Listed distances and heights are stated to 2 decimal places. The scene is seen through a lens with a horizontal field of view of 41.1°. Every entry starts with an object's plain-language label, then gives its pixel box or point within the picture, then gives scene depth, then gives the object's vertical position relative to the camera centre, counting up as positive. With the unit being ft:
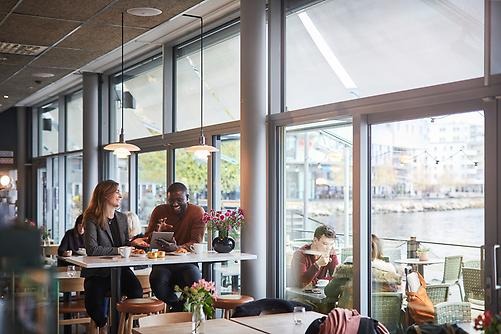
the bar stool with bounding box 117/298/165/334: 19.16 -3.79
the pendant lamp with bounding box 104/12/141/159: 22.10 +0.98
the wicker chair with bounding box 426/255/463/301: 15.05 -2.19
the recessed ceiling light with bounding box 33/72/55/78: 30.40 +4.70
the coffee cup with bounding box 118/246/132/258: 19.84 -2.21
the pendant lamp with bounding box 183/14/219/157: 21.80 +2.17
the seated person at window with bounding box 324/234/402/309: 17.70 -2.90
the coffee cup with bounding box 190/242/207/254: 21.58 -2.32
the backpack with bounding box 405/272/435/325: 16.32 -3.26
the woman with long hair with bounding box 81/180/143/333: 20.21 -2.01
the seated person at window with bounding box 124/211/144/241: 27.63 -2.03
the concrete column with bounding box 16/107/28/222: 50.03 +2.27
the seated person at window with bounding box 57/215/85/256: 25.99 -2.46
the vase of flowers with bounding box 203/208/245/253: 21.70 -1.56
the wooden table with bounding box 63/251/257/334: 18.76 -2.49
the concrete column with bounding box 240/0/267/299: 21.89 +0.97
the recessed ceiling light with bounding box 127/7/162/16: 18.89 +4.74
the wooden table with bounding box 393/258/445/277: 16.10 -2.17
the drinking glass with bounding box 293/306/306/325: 13.55 -2.93
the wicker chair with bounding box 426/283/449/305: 15.74 -2.83
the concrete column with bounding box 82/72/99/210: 37.04 +2.55
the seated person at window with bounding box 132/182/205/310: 21.74 -1.96
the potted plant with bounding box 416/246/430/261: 16.07 -1.89
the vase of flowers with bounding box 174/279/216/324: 12.67 -2.37
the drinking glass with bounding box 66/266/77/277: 22.09 -3.21
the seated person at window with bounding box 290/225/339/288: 20.21 -2.65
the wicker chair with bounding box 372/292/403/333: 17.34 -3.55
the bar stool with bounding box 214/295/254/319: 19.26 -3.65
